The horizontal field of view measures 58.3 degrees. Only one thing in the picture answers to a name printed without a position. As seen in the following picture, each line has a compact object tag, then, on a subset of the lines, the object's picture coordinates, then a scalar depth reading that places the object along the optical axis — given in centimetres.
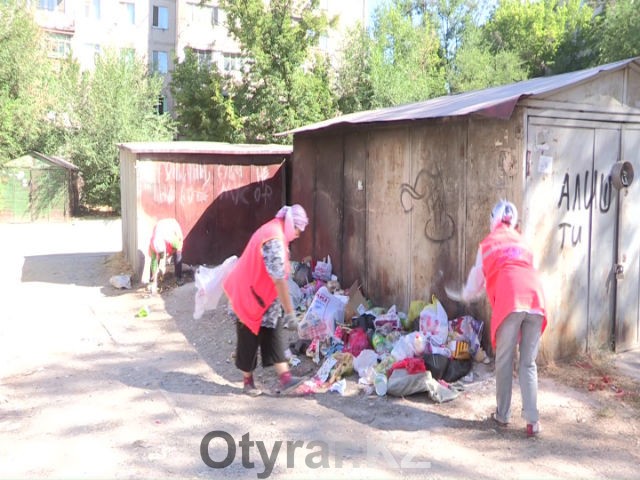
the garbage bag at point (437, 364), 512
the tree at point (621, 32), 2269
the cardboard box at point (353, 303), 662
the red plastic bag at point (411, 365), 504
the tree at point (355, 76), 2633
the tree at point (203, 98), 2488
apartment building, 3406
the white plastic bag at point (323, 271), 804
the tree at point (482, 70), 3064
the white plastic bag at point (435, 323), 548
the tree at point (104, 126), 2322
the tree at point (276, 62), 2352
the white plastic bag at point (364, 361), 545
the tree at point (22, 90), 2342
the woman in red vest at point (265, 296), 479
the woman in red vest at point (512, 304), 405
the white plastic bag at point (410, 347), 529
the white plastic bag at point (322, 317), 617
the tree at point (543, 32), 3319
